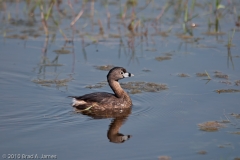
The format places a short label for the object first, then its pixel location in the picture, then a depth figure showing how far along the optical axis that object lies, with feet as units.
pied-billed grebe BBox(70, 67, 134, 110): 63.05
